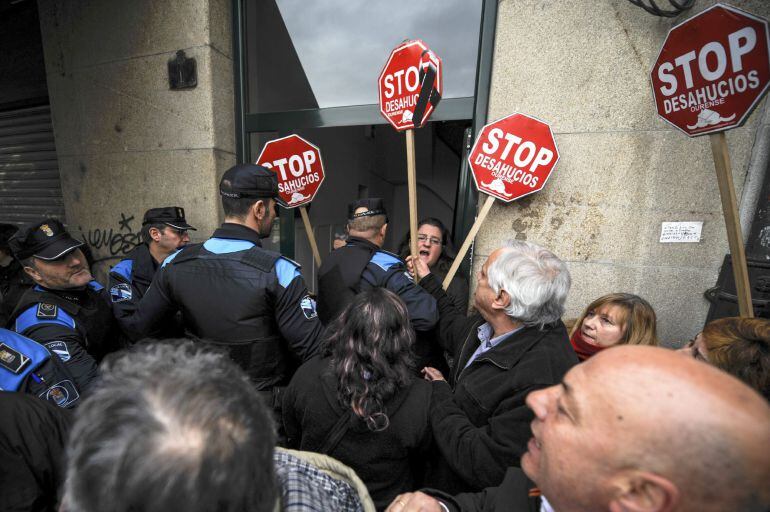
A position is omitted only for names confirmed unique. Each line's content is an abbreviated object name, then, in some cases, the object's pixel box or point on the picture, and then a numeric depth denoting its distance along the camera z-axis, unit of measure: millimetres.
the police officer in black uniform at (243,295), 1671
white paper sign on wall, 2221
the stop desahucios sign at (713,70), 1386
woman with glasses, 3119
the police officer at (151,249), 2510
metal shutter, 3852
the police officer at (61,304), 1637
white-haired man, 1262
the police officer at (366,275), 2129
